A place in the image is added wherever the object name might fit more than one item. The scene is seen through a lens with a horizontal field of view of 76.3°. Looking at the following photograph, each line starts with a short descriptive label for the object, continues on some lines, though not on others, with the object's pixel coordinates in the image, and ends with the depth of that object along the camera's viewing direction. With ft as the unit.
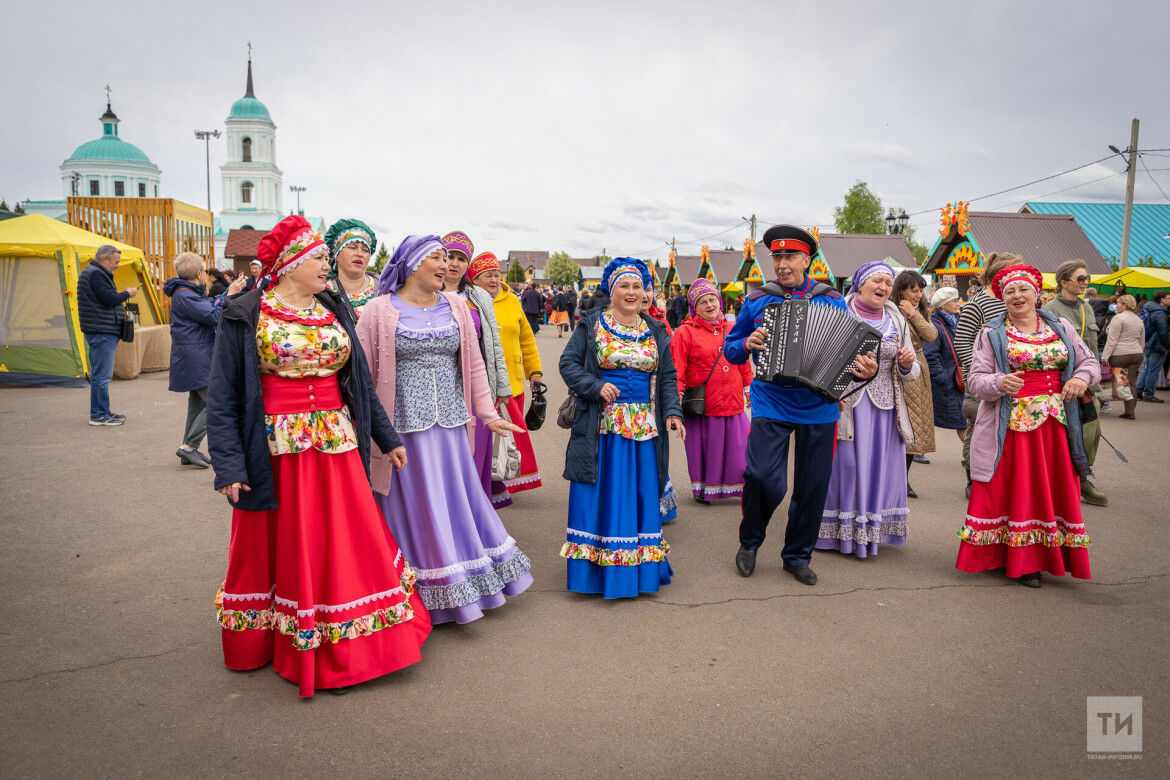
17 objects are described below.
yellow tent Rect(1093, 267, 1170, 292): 45.37
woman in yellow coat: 21.39
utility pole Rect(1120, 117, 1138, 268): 69.46
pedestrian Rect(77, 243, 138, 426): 30.91
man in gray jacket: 22.39
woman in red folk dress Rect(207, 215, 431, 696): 11.02
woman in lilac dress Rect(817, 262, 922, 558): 17.35
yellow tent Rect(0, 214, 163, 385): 43.21
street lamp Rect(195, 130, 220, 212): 192.24
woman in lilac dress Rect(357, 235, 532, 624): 13.20
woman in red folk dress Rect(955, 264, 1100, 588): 15.46
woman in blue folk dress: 14.71
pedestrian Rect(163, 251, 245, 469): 25.89
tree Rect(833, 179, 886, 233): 217.56
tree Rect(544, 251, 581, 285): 381.40
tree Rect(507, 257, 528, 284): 334.24
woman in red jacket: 22.49
